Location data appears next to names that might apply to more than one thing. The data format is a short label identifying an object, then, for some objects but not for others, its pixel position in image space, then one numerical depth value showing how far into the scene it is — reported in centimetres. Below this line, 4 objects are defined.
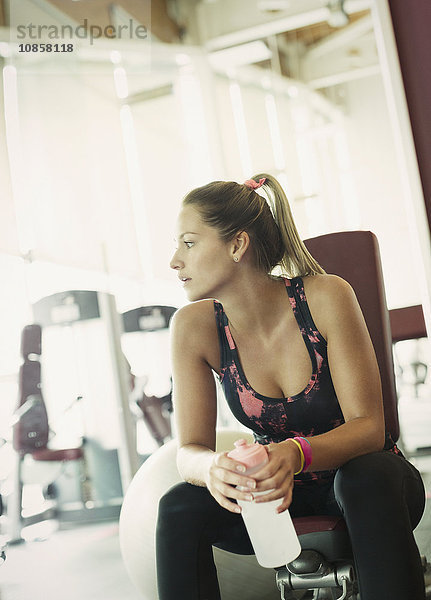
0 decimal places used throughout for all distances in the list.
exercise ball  158
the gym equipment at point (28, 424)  298
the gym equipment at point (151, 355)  365
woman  99
